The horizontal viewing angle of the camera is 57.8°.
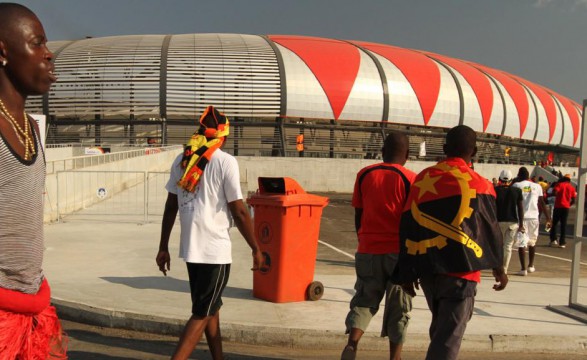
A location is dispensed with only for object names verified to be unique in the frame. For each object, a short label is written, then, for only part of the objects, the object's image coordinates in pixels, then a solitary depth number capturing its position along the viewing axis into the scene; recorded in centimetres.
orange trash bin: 594
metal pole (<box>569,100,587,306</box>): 625
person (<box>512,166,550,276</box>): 891
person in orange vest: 3967
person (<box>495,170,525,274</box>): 836
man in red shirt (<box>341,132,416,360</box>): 422
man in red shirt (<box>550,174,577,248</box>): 1359
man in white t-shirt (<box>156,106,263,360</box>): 369
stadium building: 4025
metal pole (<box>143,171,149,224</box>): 1327
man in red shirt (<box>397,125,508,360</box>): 342
